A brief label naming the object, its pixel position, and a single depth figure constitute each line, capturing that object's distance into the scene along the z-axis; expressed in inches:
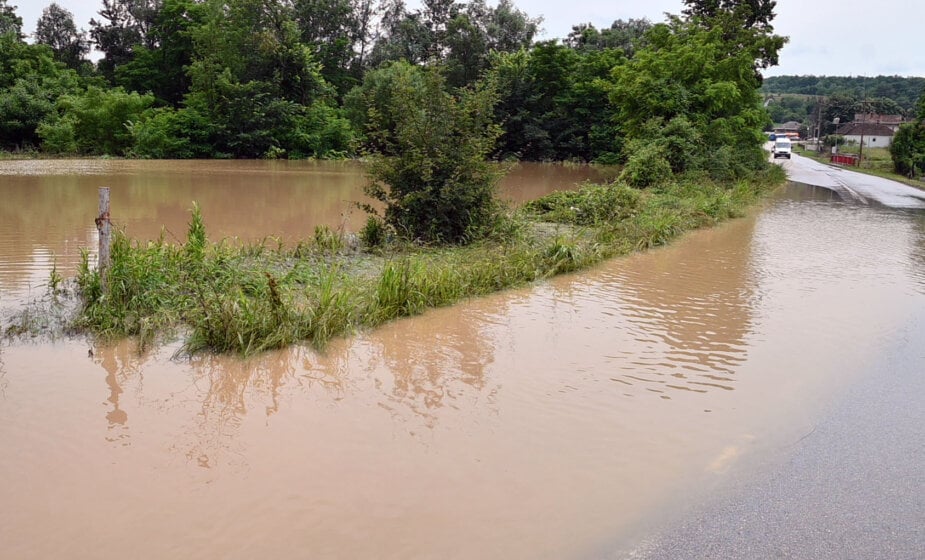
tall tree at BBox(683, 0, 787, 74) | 1165.1
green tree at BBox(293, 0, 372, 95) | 2070.6
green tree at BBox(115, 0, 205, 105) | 1856.5
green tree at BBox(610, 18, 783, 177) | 983.6
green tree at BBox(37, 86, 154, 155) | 1489.9
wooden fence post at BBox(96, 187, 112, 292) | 299.2
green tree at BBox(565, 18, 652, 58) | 2044.8
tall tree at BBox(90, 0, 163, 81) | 2164.1
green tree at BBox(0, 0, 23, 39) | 2080.5
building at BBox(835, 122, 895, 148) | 3142.2
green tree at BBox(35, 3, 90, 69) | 2345.0
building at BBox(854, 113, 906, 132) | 3429.1
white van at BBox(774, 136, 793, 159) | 2191.2
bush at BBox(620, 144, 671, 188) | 883.4
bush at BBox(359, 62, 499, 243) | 470.0
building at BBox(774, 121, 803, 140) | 4468.5
